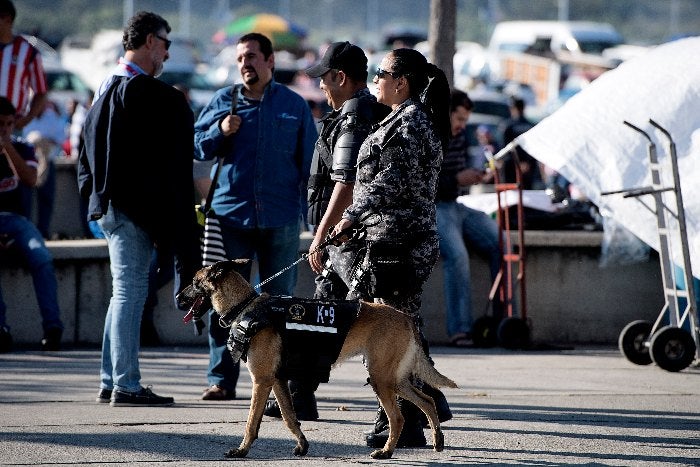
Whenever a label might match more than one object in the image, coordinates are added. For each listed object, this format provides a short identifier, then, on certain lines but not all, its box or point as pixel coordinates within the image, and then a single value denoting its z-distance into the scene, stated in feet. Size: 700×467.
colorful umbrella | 370.73
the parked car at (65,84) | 216.74
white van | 289.53
